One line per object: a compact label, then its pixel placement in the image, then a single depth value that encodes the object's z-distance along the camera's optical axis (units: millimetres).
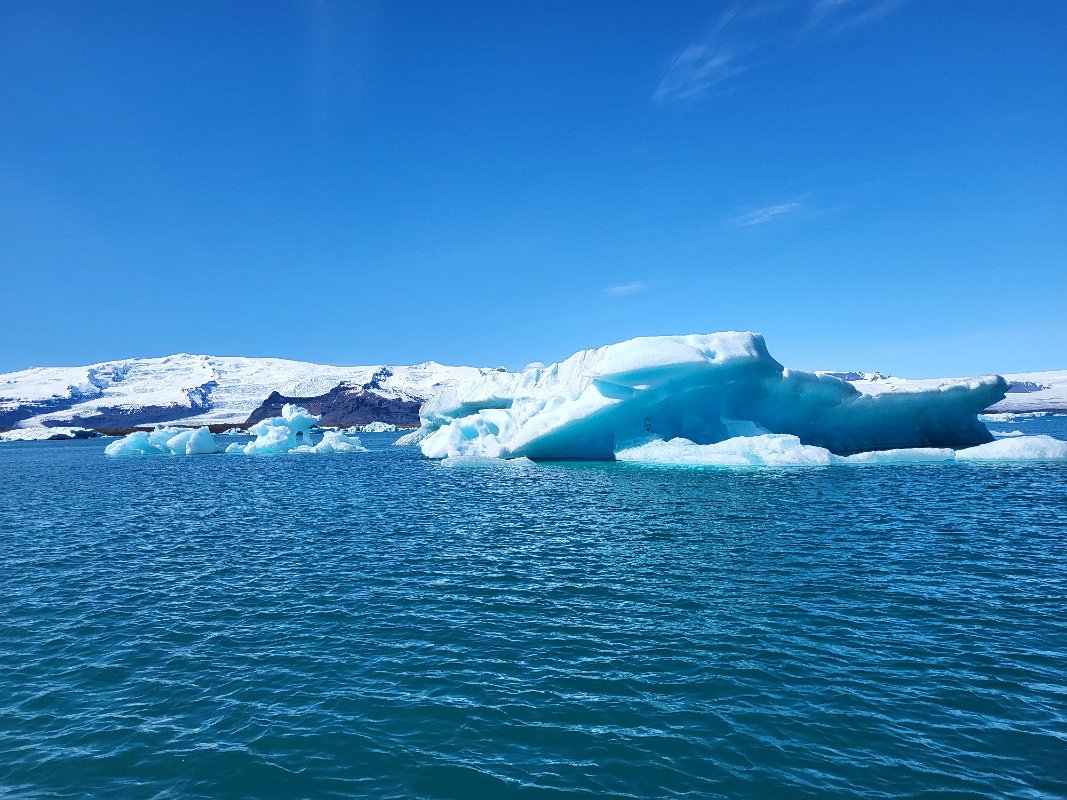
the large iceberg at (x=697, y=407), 31562
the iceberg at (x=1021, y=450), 30500
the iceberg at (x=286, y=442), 59594
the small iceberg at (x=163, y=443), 61688
